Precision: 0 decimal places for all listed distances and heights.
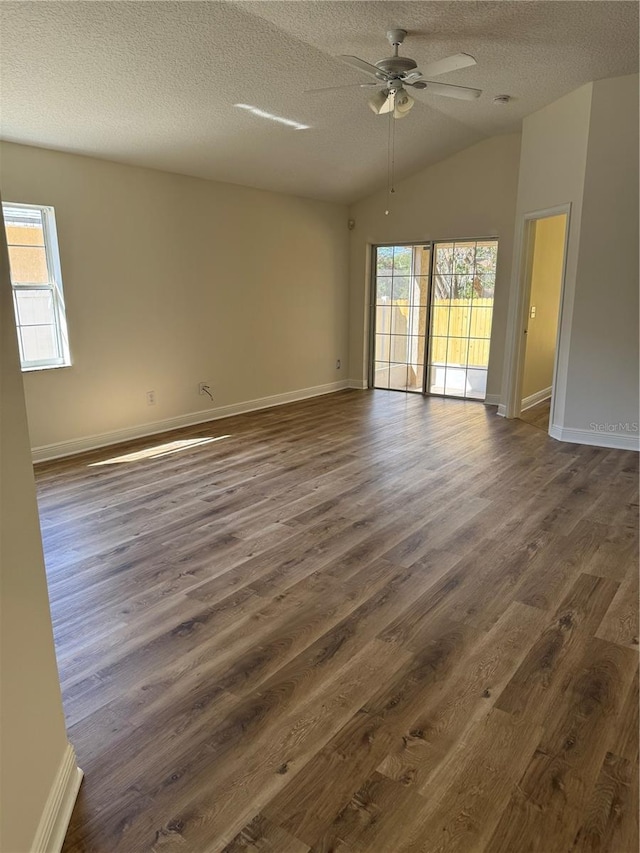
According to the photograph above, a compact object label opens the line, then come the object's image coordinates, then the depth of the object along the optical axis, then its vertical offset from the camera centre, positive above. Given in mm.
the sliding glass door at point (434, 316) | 7195 -295
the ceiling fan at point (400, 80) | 3447 +1366
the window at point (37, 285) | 4668 +76
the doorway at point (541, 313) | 6227 -223
